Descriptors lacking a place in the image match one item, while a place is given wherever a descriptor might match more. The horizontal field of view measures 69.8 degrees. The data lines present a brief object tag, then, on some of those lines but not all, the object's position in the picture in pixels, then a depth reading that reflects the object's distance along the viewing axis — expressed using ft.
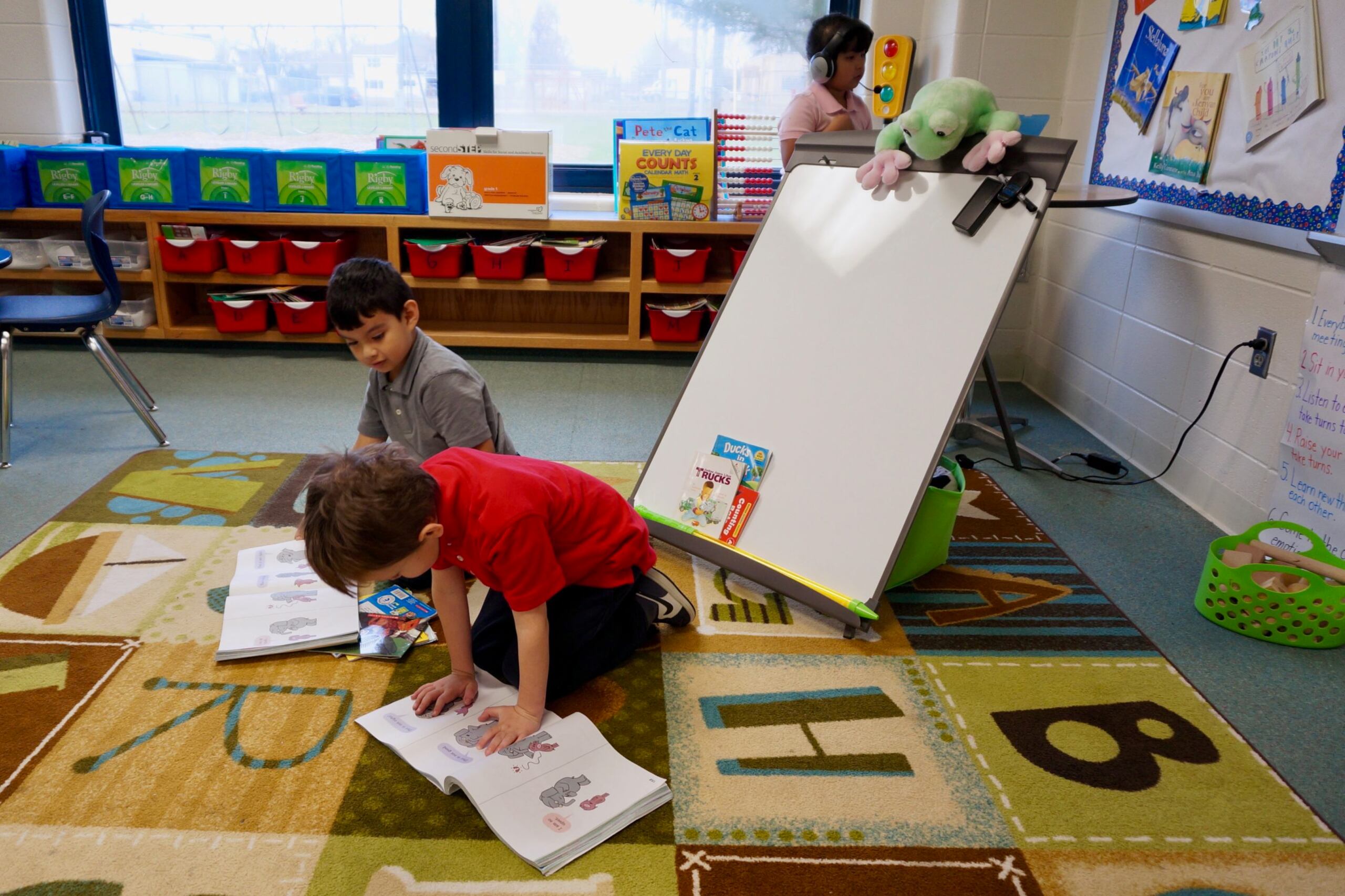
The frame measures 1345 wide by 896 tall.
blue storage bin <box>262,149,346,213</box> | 11.65
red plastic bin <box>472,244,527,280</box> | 11.84
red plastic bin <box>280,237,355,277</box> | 11.90
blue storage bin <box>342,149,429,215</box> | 11.69
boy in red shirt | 4.16
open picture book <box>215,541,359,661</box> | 5.68
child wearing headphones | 8.89
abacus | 11.95
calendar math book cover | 11.63
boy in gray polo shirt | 5.82
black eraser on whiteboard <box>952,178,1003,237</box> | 6.08
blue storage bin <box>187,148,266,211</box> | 11.64
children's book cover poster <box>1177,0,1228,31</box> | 8.07
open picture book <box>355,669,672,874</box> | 4.27
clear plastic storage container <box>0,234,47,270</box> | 11.85
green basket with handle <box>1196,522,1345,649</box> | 6.14
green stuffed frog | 6.06
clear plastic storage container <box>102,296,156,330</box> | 11.95
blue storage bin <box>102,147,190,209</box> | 11.60
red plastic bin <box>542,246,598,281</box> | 11.89
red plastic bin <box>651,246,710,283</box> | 11.91
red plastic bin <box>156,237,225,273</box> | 11.78
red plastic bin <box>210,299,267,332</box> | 11.95
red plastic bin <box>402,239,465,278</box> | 11.82
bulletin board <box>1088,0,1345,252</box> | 6.80
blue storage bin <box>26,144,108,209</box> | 11.54
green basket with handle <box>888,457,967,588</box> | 6.47
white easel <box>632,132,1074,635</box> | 6.01
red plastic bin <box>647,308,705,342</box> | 12.16
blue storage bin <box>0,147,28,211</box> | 11.32
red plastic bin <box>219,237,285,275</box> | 11.88
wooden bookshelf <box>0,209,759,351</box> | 11.83
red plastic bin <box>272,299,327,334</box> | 11.96
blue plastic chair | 8.42
